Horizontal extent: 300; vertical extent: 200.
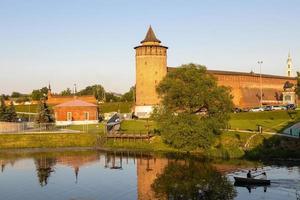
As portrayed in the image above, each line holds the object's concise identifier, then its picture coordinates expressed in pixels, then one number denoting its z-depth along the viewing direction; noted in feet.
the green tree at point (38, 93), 425.20
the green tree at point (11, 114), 237.66
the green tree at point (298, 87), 244.75
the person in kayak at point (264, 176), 99.50
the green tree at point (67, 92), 467.27
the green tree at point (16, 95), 579.52
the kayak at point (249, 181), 98.73
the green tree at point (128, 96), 403.17
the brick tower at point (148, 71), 239.50
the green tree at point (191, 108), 143.84
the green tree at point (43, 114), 213.25
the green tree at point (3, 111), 234.79
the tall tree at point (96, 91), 459.03
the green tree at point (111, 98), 425.28
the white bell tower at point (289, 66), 479.00
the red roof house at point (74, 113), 223.10
